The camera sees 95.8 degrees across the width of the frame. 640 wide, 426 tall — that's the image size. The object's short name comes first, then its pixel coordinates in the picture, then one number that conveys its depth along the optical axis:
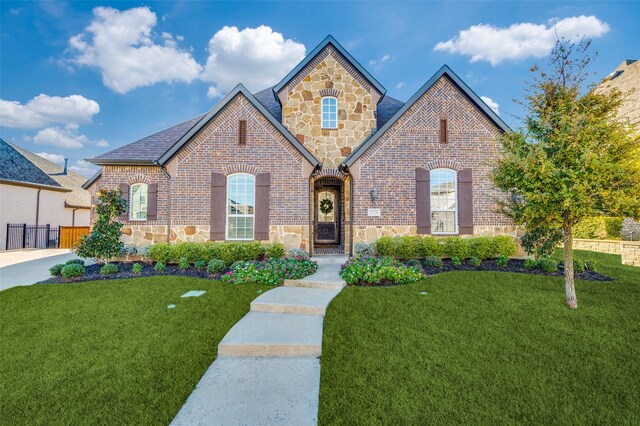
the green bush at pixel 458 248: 9.67
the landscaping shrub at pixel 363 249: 10.12
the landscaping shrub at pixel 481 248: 9.71
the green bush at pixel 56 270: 8.37
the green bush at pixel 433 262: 9.04
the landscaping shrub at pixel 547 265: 8.44
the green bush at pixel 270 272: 7.62
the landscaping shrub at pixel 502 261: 9.15
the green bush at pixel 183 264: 9.19
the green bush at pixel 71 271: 8.08
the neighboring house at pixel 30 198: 16.09
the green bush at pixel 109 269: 8.65
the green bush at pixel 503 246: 9.88
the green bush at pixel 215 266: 8.57
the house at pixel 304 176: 10.38
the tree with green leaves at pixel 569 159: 5.21
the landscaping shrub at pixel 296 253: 10.07
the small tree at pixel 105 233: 8.99
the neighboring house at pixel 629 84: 14.48
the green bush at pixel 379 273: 7.46
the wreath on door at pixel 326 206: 17.58
